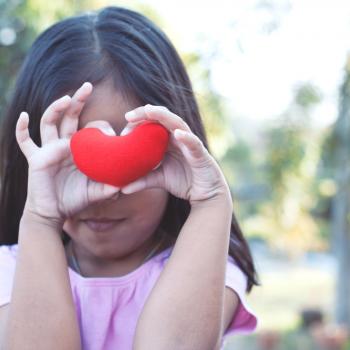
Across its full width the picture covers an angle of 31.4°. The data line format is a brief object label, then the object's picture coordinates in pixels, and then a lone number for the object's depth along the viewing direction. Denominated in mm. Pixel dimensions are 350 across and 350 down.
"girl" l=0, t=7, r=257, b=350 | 1290
